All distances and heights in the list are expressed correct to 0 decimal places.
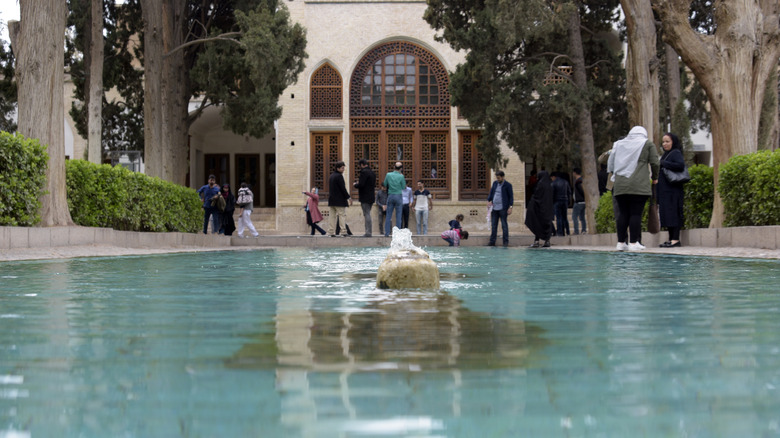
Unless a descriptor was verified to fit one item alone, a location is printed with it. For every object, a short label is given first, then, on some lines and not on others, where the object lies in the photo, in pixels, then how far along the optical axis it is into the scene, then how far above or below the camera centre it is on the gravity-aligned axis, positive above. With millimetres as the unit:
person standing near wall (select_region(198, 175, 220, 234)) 20656 +705
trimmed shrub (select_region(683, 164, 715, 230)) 12633 +341
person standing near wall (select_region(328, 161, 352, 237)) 19594 +592
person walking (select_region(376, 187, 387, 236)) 24567 +613
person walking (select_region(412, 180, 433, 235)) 22875 +489
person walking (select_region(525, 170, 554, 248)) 15516 +230
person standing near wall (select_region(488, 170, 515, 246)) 16969 +476
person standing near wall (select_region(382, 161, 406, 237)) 19375 +757
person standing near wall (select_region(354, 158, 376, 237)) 19450 +790
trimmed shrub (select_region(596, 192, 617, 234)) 15336 +122
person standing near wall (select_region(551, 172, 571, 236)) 19078 +491
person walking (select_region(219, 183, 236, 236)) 21578 +171
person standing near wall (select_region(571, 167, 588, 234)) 19462 +482
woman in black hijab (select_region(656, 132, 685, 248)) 11578 +364
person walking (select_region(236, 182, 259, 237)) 20422 +495
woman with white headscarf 10477 +580
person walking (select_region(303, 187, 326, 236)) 21484 +390
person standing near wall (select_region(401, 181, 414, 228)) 23750 +724
